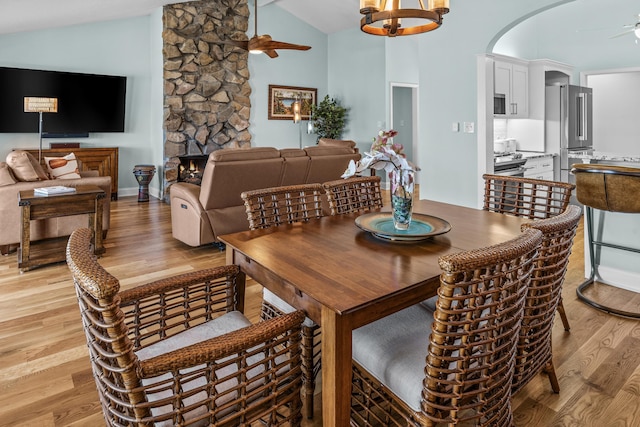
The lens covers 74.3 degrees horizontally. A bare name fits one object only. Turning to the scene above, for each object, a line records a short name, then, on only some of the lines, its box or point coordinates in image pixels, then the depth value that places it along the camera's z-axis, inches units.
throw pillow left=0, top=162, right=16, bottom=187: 147.9
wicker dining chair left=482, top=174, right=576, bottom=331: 90.7
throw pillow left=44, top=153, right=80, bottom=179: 193.3
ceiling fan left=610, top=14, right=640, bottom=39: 183.0
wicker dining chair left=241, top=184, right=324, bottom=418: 67.1
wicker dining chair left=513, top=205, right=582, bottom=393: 53.4
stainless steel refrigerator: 224.8
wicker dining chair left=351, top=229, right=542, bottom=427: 40.6
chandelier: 95.7
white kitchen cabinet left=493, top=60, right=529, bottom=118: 204.4
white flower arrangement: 69.2
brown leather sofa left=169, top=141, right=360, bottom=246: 146.2
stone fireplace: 274.7
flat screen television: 239.5
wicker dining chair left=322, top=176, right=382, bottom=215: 93.7
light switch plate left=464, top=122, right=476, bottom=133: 182.4
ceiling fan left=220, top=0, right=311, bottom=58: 201.5
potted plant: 333.7
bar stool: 99.1
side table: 137.9
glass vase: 70.5
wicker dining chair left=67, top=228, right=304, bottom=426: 37.5
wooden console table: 248.8
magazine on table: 141.1
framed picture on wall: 327.9
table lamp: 180.3
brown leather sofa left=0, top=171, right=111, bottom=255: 147.5
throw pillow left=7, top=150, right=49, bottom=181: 155.9
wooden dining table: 47.6
